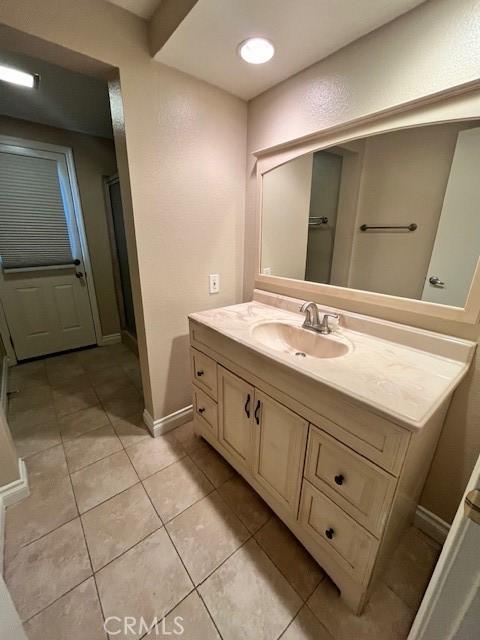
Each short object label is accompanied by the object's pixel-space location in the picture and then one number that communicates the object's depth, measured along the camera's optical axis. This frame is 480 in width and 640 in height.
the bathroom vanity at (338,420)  0.74
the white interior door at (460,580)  0.44
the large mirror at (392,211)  0.95
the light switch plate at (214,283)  1.74
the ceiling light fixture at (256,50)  1.11
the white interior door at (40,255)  2.33
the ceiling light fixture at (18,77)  1.42
